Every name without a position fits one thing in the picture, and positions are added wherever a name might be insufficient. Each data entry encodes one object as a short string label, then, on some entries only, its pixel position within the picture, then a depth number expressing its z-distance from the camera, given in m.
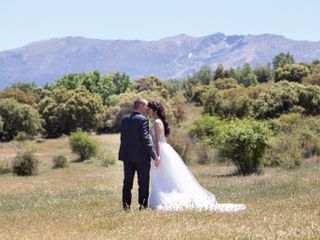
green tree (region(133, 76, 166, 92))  108.56
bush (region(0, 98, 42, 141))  74.50
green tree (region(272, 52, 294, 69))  120.76
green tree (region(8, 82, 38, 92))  125.19
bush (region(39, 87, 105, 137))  78.88
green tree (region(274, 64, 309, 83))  86.00
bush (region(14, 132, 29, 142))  71.89
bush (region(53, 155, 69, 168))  46.03
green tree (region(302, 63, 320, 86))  76.12
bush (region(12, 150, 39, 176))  41.31
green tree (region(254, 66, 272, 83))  113.00
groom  12.30
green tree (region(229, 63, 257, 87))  103.33
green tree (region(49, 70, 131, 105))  100.41
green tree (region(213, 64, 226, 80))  113.21
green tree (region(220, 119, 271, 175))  29.66
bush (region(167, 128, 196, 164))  40.62
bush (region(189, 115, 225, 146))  52.47
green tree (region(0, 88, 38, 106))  87.88
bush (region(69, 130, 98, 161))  50.94
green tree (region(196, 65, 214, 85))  119.11
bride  12.98
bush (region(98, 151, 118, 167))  45.84
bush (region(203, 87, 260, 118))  68.25
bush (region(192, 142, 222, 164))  41.03
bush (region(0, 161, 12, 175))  43.09
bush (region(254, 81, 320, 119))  61.09
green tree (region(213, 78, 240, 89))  91.76
